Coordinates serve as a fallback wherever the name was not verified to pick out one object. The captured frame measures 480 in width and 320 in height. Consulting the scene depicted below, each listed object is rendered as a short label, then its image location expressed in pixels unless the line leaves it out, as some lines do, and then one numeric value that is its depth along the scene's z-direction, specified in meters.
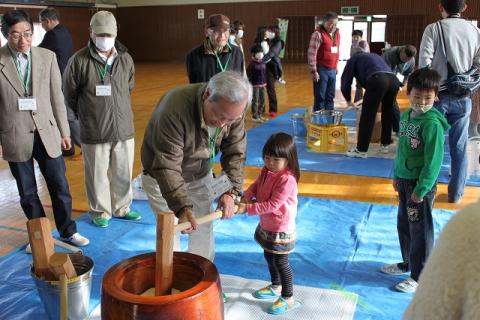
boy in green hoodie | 2.16
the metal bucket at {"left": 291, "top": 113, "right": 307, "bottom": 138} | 5.71
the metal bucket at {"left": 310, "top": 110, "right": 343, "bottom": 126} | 5.08
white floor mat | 2.19
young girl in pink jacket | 2.03
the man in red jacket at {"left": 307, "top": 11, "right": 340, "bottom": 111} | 5.96
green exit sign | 15.15
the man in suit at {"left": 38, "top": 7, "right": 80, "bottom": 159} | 4.54
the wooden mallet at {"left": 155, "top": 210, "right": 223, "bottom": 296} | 1.46
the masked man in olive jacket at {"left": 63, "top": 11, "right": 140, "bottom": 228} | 3.00
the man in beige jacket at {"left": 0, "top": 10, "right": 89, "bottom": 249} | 2.54
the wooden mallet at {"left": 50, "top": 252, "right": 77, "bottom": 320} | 1.85
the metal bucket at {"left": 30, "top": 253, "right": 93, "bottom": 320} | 2.00
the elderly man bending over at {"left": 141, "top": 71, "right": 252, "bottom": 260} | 1.72
